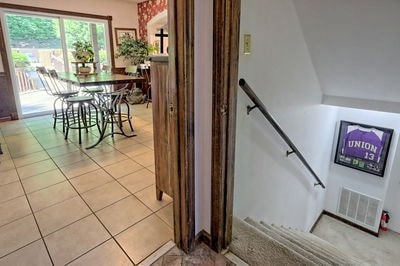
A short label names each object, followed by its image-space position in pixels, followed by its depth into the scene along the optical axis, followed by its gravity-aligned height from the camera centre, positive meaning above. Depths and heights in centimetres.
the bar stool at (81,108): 337 -54
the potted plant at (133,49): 592 +54
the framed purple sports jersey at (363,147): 395 -124
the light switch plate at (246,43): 156 +18
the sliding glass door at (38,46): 459 +51
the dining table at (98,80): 304 -12
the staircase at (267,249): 146 -110
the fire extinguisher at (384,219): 430 -257
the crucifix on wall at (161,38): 529 +71
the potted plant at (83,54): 372 +26
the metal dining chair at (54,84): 364 -20
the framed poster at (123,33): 595 +96
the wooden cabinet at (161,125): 167 -39
